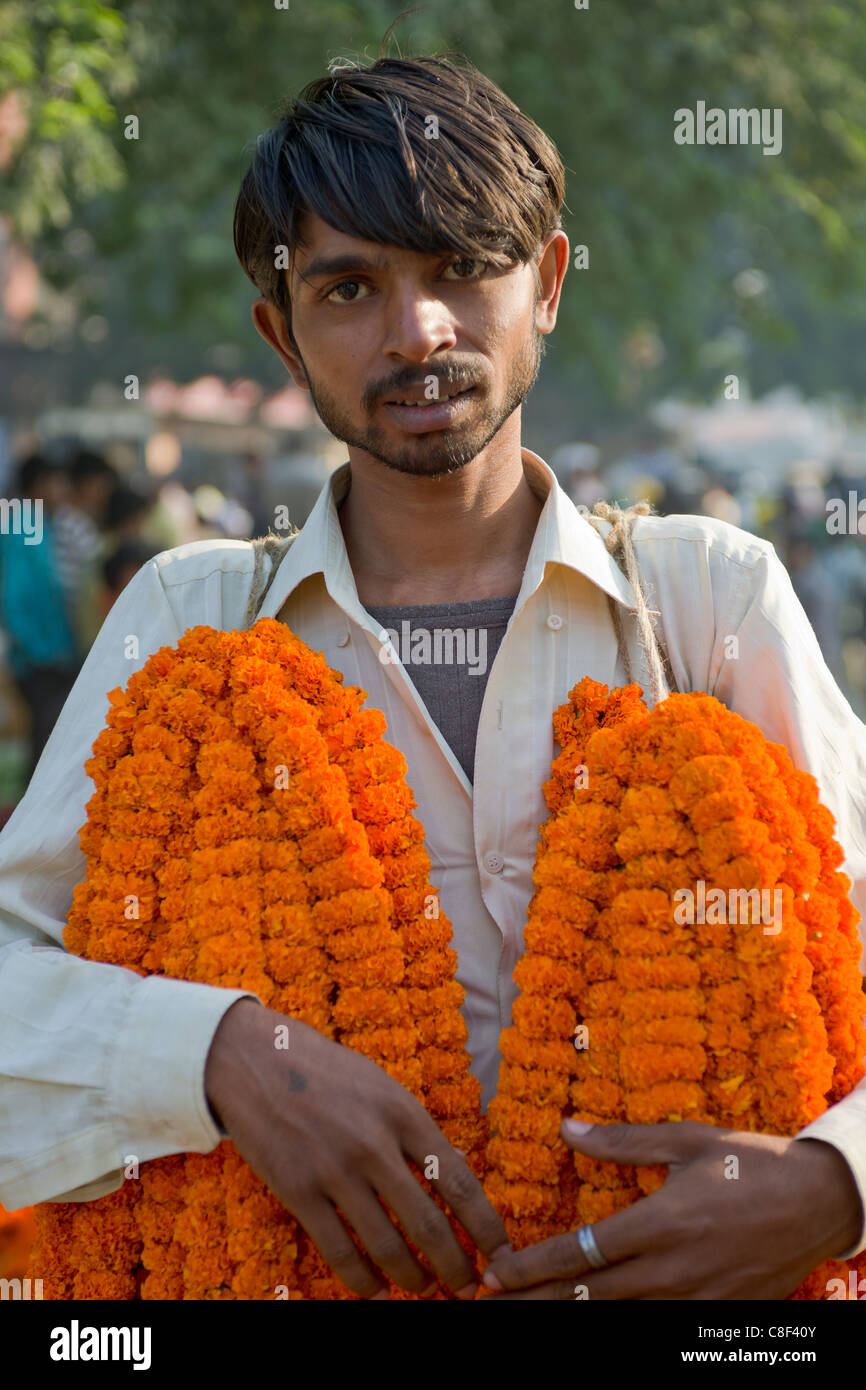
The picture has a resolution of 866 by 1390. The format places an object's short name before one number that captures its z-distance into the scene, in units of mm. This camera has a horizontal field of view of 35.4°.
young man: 1773
